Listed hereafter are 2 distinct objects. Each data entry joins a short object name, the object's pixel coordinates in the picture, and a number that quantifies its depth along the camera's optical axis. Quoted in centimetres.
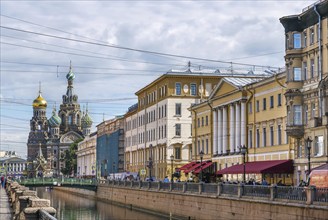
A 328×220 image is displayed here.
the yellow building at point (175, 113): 8844
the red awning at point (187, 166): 7635
